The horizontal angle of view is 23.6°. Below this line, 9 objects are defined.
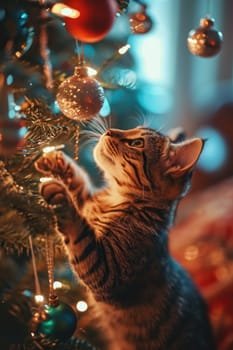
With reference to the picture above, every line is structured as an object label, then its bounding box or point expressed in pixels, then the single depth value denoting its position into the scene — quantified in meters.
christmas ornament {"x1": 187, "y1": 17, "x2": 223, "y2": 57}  0.72
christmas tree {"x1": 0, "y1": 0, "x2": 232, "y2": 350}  0.56
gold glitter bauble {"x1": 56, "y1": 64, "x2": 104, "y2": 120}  0.55
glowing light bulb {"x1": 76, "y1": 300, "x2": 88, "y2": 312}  0.65
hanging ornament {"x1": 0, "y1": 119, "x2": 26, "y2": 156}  0.59
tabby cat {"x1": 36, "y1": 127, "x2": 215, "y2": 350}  0.59
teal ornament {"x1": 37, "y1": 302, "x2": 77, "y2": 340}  0.60
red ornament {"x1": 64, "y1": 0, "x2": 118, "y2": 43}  0.52
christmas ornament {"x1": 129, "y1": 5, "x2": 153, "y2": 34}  0.70
